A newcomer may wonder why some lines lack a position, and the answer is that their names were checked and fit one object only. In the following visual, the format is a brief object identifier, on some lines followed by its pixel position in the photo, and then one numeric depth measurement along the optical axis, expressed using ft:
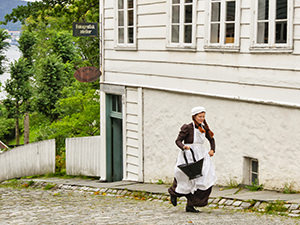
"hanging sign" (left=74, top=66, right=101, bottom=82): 54.70
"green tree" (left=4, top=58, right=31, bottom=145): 158.51
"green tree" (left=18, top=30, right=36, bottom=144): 168.86
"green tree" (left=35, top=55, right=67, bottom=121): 145.69
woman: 31.17
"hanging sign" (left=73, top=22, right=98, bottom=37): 55.16
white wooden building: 37.37
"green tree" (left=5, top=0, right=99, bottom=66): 79.61
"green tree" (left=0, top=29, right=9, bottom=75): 164.96
